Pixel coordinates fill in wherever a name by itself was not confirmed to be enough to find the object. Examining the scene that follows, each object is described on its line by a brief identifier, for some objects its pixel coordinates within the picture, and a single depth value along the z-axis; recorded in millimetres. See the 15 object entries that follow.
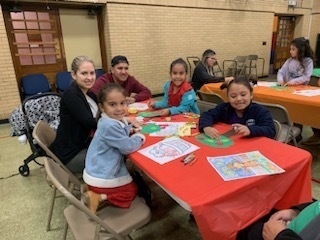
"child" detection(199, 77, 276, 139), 1487
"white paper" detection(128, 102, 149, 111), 2432
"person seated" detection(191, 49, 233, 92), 3615
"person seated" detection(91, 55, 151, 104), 2638
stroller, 2441
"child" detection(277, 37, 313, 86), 3201
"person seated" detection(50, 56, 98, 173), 1797
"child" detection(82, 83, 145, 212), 1347
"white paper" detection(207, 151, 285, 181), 1081
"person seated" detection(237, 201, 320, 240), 877
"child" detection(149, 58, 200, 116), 2183
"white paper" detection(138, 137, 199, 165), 1290
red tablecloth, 952
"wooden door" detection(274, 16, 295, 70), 9016
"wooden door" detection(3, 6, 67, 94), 4586
